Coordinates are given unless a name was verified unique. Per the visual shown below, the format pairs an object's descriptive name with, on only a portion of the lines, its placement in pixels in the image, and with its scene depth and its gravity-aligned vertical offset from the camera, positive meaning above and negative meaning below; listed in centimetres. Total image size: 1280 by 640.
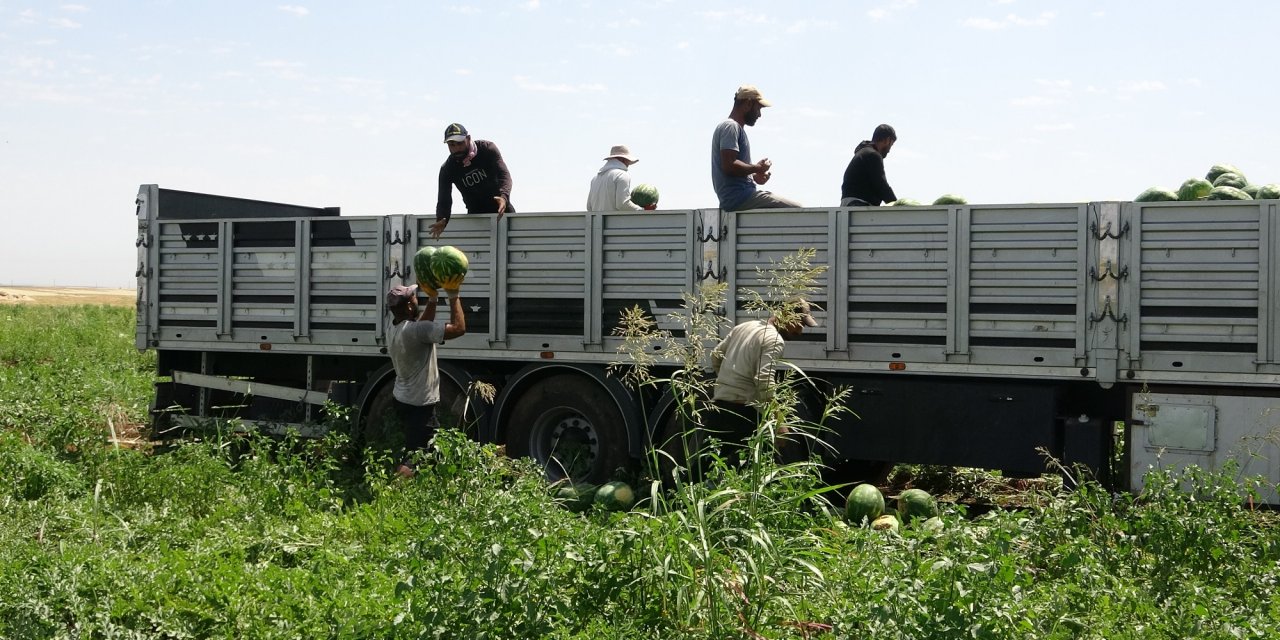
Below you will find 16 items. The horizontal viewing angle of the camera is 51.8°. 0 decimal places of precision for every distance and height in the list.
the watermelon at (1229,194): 932 +99
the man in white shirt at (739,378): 809 -35
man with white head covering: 1140 +110
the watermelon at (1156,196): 971 +101
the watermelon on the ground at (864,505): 916 -125
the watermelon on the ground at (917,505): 922 -126
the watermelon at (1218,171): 1017 +127
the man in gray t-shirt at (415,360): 996 -35
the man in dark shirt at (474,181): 1151 +118
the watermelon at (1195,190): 967 +106
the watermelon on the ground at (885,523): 856 -130
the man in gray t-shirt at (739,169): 1056 +123
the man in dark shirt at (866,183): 1062 +115
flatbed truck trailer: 893 +2
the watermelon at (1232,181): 992 +115
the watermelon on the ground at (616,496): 977 -132
